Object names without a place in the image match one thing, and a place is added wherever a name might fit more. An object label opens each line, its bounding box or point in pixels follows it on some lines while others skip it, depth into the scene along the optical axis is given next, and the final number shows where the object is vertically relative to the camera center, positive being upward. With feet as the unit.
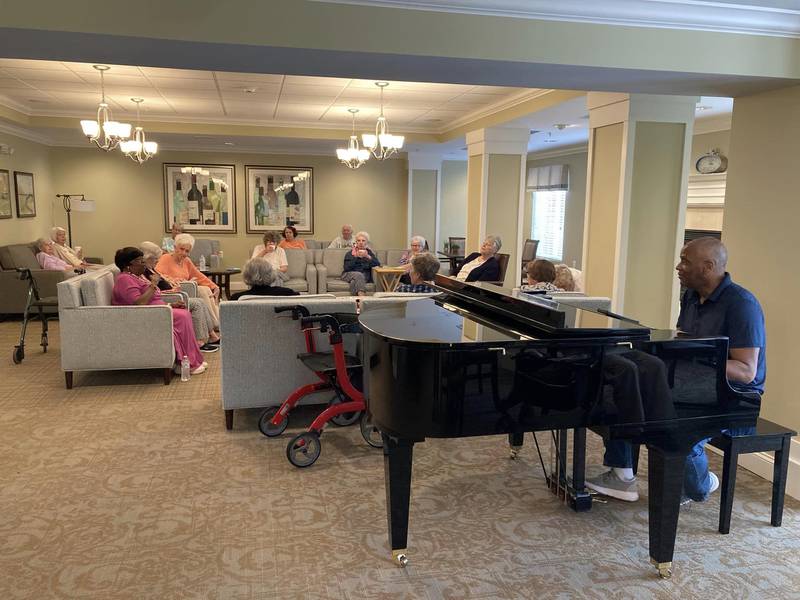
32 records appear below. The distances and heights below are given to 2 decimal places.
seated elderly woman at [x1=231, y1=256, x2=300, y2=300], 15.79 -1.63
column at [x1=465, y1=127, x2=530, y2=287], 24.95 +1.34
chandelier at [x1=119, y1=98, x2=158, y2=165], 23.99 +2.55
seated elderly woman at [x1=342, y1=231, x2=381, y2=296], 28.09 -2.04
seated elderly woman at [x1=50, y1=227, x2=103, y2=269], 26.27 -1.72
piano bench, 9.22 -3.34
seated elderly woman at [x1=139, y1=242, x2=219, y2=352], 18.90 -3.20
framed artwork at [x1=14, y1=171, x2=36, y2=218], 28.32 +0.65
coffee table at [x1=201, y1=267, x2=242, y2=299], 26.91 -2.59
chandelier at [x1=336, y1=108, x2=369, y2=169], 25.71 +2.59
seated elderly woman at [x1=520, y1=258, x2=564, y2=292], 14.57 -1.29
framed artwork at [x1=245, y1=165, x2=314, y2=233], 36.27 +0.93
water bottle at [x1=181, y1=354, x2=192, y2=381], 17.01 -4.28
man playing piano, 8.93 -1.39
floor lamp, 28.94 +0.16
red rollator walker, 11.60 -3.51
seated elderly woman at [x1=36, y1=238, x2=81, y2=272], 25.05 -2.01
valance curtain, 39.19 +2.72
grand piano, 7.57 -2.10
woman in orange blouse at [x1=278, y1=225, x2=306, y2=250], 31.17 -1.30
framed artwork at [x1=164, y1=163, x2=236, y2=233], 35.35 +0.85
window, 41.70 -0.10
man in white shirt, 32.12 -1.27
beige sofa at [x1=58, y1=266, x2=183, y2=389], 15.56 -3.09
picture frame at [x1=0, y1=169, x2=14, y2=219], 26.37 +0.56
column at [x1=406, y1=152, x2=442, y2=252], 37.81 +1.38
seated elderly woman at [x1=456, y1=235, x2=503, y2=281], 20.71 -1.51
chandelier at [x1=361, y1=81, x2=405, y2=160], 22.27 +2.74
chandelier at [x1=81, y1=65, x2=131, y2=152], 20.05 +2.64
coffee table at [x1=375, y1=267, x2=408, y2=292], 26.81 -2.63
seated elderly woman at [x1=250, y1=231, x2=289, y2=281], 26.27 -1.64
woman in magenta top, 16.58 -2.16
